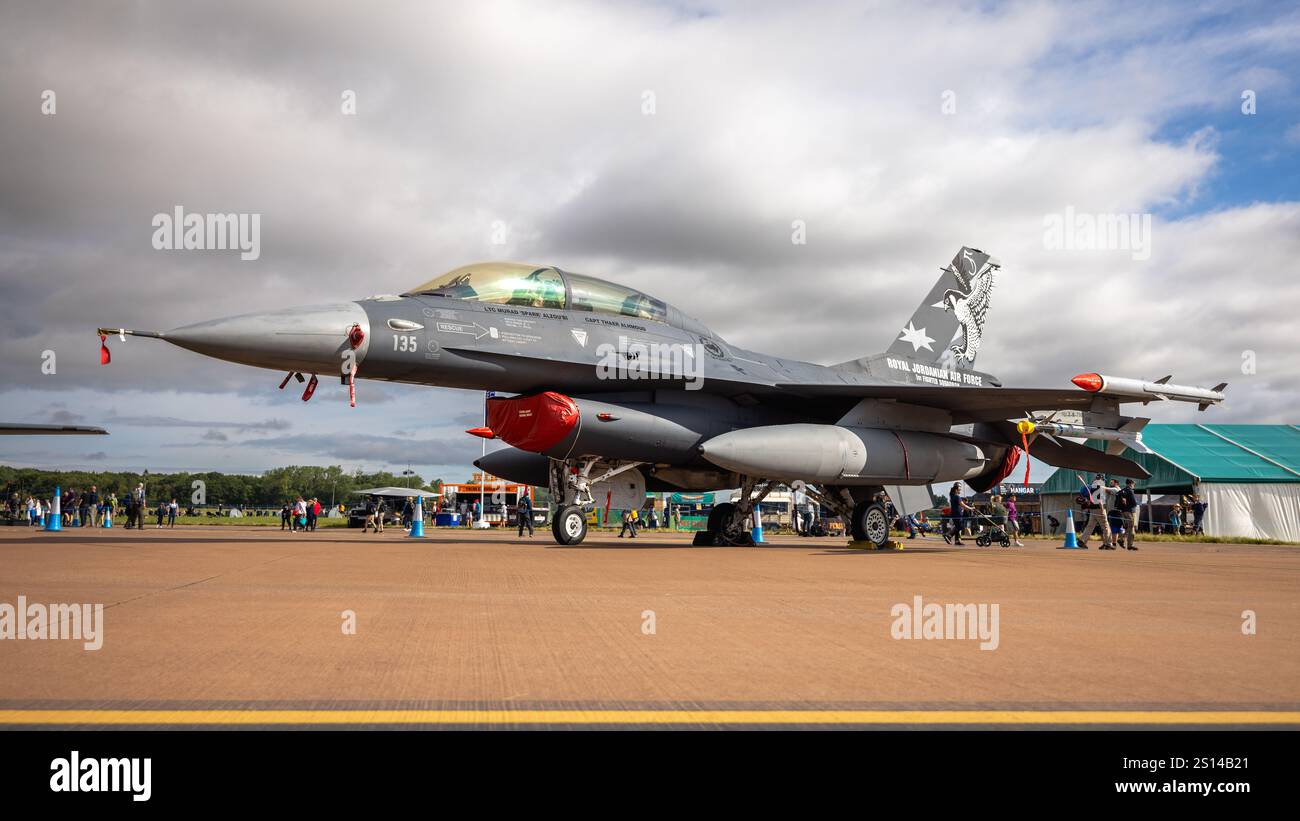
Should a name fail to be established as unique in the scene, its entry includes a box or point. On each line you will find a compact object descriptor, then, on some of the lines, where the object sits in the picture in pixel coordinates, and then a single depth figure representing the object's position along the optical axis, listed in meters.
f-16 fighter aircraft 11.56
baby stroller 23.31
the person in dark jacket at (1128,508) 19.36
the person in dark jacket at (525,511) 27.80
